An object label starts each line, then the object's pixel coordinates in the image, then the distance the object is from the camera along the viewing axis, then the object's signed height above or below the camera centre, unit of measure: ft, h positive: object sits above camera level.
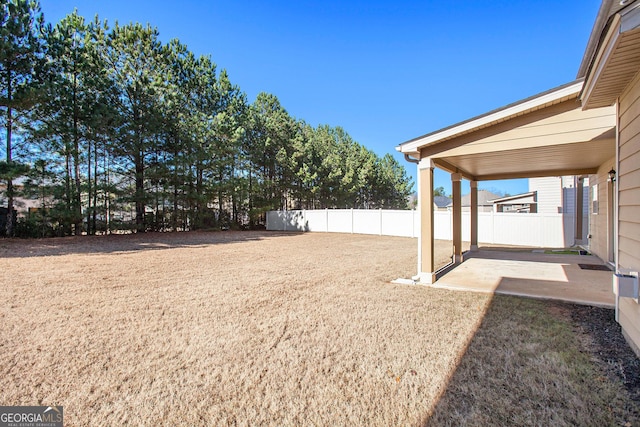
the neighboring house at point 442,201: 128.18 +4.78
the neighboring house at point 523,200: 56.65 +2.21
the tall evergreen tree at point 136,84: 45.75 +20.35
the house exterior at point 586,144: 8.44 +3.48
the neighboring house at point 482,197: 117.55 +5.93
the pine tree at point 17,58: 34.24 +18.83
